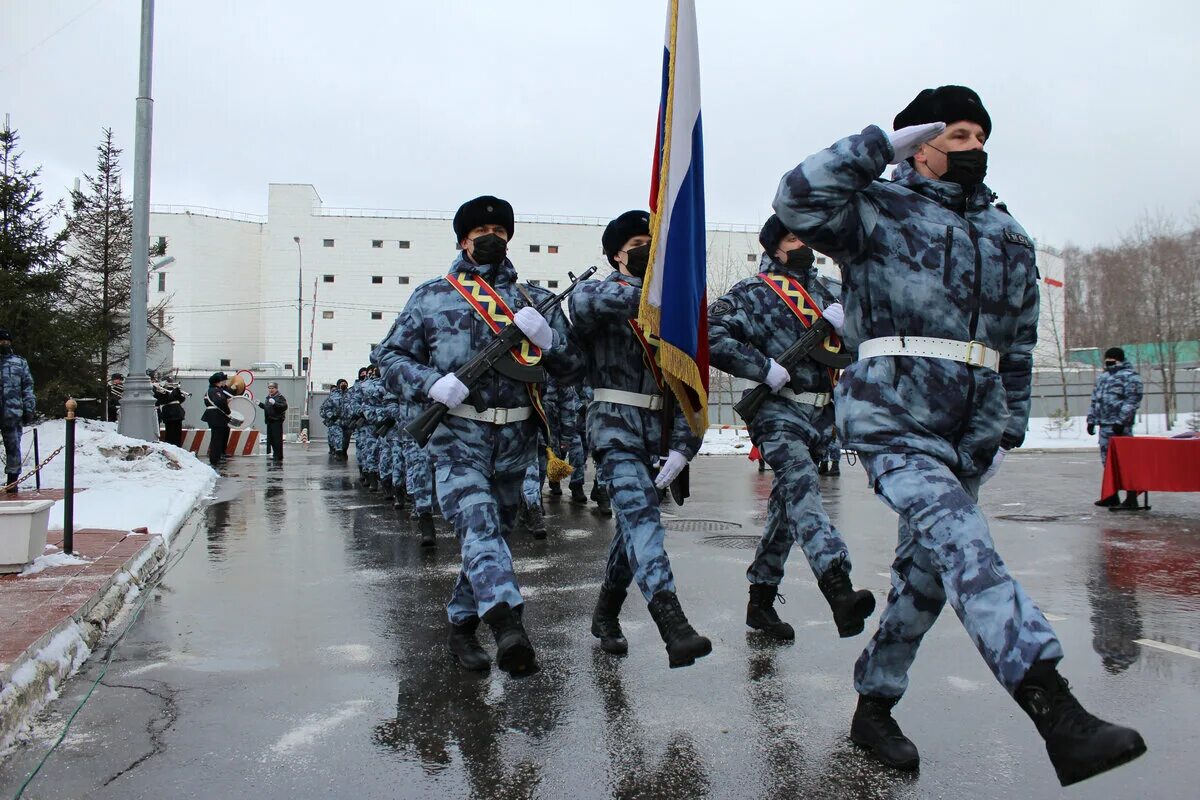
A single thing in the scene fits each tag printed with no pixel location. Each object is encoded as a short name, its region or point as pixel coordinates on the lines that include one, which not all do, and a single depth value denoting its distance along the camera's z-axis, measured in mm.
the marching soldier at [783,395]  4586
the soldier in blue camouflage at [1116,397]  12375
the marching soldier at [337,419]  23875
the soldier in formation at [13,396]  11914
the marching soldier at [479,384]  4180
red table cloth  10102
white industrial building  61656
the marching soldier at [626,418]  4250
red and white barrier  25297
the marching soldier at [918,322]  2980
